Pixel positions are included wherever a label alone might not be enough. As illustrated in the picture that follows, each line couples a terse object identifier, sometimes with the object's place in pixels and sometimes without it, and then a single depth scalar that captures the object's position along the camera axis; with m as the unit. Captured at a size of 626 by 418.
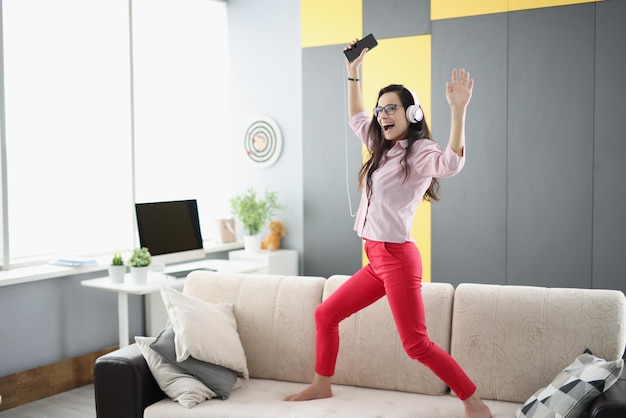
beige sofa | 2.51
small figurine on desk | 5.50
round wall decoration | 5.61
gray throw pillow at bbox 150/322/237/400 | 2.64
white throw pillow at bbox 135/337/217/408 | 2.57
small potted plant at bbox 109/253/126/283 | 3.98
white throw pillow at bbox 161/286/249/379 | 2.68
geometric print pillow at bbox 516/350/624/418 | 2.13
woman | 2.45
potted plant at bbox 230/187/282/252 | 5.29
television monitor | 4.11
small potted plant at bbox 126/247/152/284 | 3.94
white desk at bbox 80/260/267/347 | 3.89
